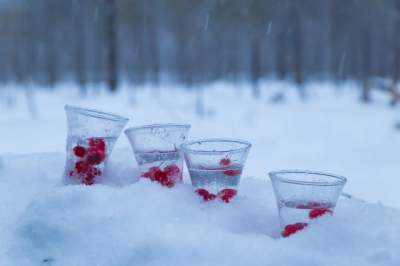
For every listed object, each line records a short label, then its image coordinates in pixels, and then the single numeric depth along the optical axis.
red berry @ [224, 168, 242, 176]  0.76
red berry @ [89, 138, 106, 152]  0.81
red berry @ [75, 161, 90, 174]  0.81
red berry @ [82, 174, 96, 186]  0.81
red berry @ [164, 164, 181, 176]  0.79
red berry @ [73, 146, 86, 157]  0.81
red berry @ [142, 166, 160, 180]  0.79
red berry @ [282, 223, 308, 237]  0.71
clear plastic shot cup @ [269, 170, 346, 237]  0.71
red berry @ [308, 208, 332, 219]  0.72
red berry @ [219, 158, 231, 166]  0.75
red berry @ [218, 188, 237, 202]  0.77
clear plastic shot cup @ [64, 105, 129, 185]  0.81
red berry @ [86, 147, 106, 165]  0.81
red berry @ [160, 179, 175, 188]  0.79
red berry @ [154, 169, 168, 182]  0.79
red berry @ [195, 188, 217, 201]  0.76
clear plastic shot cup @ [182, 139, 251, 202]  0.75
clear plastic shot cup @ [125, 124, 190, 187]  0.80
